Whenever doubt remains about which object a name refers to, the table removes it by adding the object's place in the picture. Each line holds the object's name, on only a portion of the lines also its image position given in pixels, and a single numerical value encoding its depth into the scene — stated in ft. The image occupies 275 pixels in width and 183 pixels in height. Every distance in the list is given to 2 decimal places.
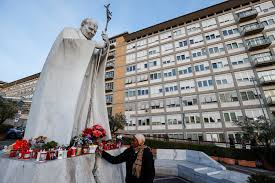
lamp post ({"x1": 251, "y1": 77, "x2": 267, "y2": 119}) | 69.78
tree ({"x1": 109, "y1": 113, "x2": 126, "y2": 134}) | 76.54
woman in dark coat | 7.36
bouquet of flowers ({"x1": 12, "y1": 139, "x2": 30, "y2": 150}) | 8.40
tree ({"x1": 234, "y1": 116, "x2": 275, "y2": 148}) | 45.93
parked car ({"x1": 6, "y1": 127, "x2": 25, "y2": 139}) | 59.94
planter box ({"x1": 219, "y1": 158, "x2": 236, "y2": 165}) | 42.57
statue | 10.29
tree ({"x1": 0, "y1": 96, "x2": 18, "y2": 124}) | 65.33
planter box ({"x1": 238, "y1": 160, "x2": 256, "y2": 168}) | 40.81
